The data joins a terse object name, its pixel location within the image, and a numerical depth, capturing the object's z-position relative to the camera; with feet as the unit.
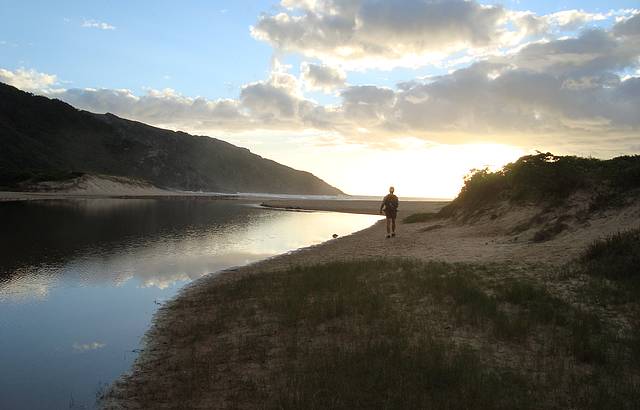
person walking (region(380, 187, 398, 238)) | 85.40
